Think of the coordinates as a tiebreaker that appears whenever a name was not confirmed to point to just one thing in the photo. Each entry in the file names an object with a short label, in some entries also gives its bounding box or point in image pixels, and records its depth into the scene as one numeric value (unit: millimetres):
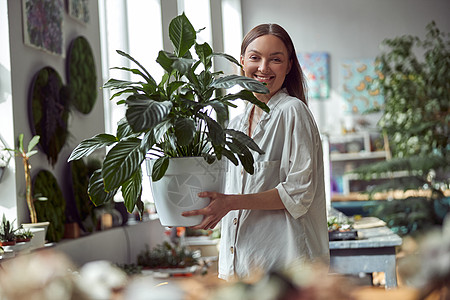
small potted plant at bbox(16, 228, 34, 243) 2709
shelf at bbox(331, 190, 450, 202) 6660
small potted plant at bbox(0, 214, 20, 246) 2584
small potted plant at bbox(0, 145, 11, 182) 3143
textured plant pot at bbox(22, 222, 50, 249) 2898
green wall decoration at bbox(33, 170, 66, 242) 3418
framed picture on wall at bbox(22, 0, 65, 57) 3355
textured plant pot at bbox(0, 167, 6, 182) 3133
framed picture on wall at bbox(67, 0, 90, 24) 4047
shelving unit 10008
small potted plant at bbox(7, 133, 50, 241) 3115
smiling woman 1715
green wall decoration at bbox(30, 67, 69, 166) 3440
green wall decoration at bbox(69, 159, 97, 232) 3939
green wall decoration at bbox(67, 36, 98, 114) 3996
